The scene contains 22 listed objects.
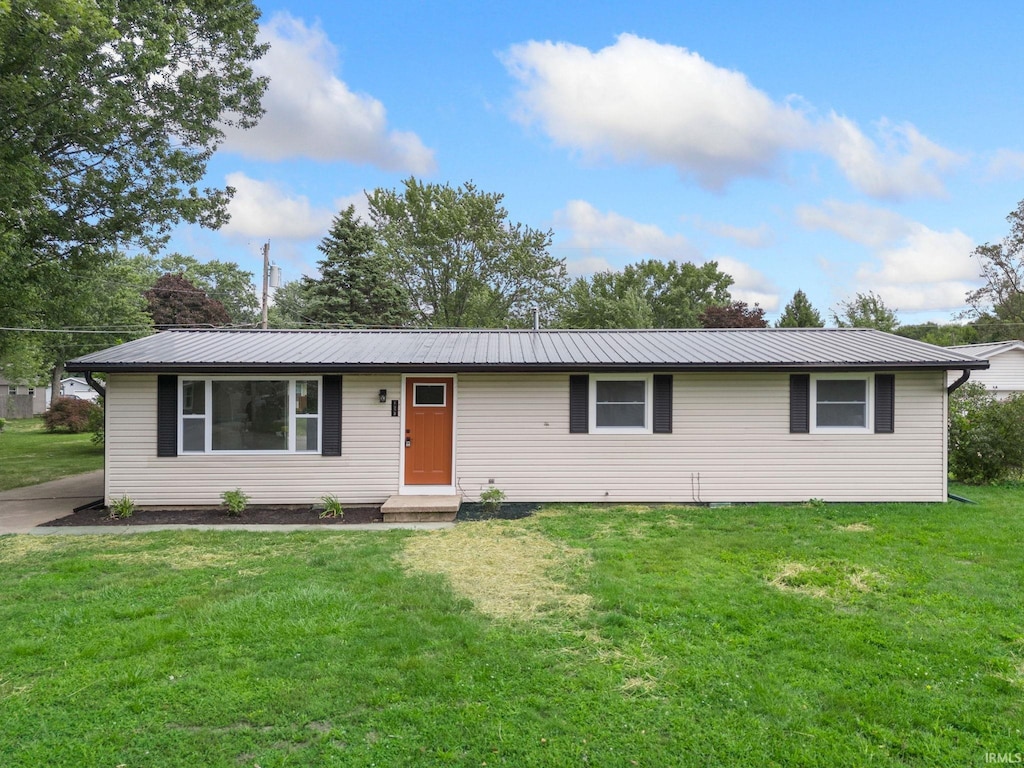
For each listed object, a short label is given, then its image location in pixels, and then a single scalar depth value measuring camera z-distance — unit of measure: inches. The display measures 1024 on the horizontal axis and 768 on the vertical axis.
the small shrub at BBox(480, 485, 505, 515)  329.8
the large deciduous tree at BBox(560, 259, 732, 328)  1181.1
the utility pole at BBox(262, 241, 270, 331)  848.9
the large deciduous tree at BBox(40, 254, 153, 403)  858.1
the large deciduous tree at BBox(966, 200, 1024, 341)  1333.7
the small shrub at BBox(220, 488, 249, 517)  318.7
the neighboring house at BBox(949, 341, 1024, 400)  919.0
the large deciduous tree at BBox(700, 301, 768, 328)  1235.2
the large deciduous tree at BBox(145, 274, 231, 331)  1359.5
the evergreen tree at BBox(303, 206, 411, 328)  1010.1
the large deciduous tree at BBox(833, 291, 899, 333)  1315.2
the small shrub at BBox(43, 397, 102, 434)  922.7
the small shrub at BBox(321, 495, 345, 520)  320.5
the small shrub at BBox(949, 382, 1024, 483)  388.5
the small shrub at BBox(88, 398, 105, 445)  660.1
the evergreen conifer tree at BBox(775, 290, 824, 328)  1382.9
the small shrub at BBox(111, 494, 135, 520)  318.7
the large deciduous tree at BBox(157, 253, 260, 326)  1937.7
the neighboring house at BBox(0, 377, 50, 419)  1328.7
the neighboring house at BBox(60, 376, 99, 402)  1774.1
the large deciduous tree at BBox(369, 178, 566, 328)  1108.5
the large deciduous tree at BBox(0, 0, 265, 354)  346.3
